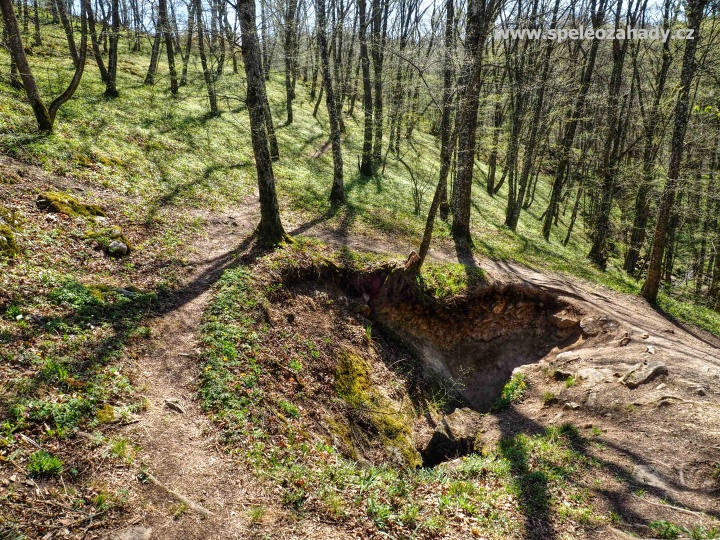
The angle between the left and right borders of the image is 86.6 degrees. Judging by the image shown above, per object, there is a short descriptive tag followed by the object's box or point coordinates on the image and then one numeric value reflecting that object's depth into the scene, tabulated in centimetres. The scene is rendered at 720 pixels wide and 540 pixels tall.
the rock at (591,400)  906
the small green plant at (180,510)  458
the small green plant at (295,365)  845
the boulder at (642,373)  895
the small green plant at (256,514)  489
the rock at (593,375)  956
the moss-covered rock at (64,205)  913
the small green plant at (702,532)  552
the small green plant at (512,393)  1078
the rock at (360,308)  1185
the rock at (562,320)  1231
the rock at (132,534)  408
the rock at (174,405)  609
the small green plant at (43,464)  430
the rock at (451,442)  915
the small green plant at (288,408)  722
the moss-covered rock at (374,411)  884
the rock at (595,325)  1158
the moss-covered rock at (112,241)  905
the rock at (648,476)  672
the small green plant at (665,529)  567
